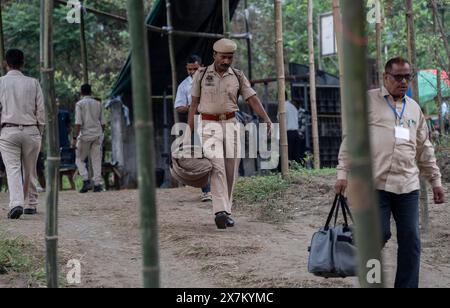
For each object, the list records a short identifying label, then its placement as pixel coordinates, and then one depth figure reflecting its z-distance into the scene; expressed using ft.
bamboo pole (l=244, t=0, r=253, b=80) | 43.56
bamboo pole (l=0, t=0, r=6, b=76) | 36.73
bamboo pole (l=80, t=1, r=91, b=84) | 43.85
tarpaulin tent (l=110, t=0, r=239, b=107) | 41.73
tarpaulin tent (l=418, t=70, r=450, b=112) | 55.93
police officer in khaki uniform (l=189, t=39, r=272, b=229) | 26.08
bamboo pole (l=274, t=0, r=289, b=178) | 33.09
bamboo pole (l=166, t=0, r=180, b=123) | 38.63
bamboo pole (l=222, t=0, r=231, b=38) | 34.32
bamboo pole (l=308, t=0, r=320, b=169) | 43.01
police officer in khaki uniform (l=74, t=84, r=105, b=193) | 40.70
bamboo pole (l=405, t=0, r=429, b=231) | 25.23
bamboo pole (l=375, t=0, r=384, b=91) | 28.91
